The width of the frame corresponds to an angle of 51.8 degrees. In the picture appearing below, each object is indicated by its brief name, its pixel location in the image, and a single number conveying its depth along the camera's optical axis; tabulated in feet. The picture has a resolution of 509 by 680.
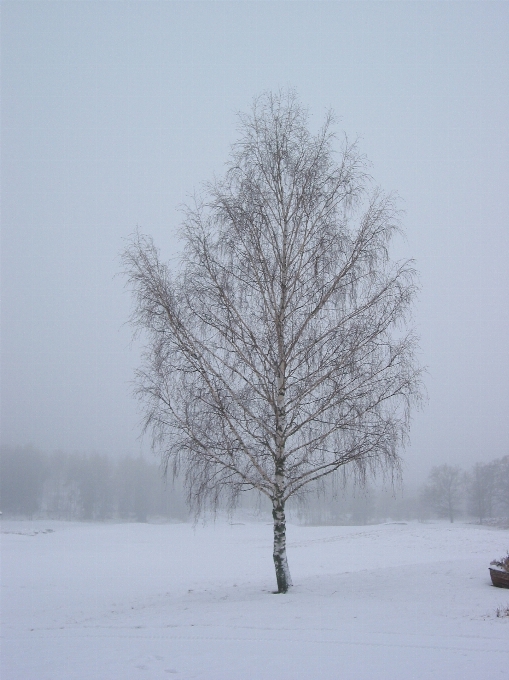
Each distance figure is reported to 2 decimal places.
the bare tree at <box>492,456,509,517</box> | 221.05
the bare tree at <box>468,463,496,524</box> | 221.66
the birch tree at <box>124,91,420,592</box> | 38.60
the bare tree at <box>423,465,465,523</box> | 237.66
